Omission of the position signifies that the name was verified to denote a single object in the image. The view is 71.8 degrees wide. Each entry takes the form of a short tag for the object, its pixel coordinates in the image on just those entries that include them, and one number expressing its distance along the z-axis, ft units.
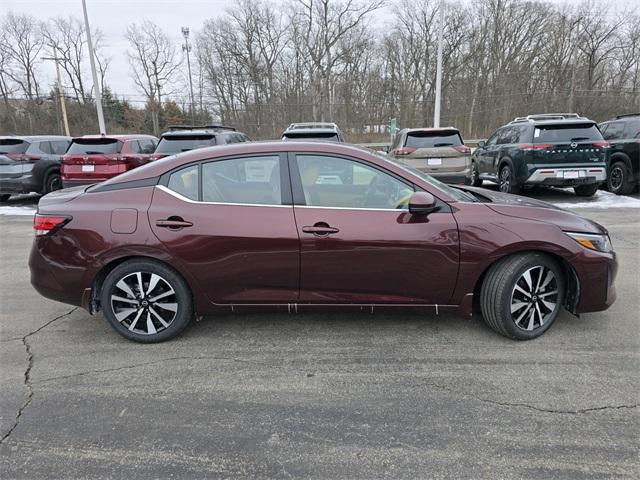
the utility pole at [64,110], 107.76
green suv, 30.14
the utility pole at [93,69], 57.72
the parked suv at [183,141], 32.53
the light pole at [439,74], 59.06
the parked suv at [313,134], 32.91
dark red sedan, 10.91
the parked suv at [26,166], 35.09
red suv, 32.27
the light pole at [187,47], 140.47
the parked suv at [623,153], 32.99
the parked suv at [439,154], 31.58
